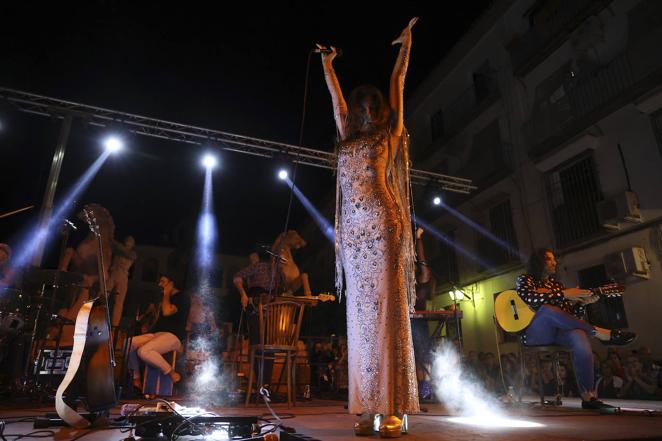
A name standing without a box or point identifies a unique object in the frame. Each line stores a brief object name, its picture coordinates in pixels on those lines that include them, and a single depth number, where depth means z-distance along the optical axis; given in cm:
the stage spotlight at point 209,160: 905
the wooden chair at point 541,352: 428
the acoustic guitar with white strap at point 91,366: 217
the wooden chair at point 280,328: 445
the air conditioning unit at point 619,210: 916
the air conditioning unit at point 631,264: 894
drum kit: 438
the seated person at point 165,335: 477
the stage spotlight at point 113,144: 809
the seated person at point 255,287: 493
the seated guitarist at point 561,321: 385
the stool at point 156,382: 489
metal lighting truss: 740
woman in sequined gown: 220
